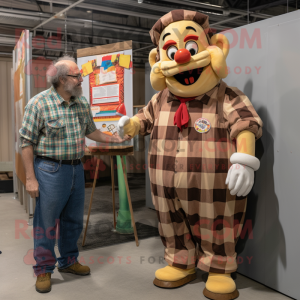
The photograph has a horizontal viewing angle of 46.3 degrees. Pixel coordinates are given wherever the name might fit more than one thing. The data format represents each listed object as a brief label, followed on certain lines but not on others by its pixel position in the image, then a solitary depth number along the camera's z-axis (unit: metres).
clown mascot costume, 1.96
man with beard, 2.12
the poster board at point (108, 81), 2.89
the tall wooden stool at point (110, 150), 2.87
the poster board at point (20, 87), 3.62
